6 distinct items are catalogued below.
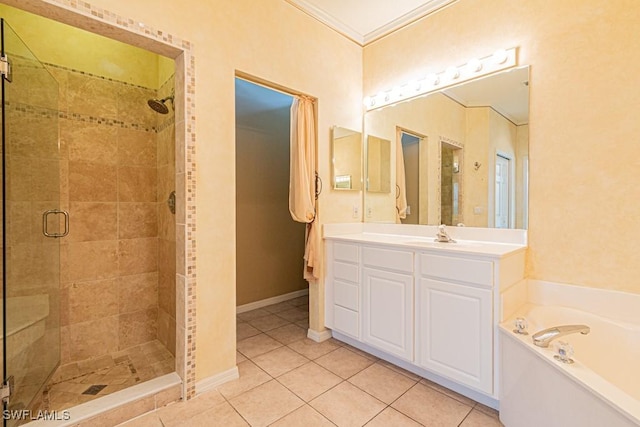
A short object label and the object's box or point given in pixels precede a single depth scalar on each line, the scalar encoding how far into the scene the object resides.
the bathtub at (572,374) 1.02
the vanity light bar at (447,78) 2.01
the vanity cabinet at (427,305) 1.63
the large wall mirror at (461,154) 2.00
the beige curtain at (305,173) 2.43
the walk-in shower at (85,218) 1.69
